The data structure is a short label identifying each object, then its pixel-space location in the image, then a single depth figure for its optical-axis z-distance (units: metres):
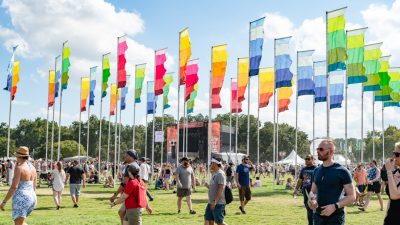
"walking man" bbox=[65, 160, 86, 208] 19.17
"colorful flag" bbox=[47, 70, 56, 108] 38.66
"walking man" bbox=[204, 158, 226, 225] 10.47
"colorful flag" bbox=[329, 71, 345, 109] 29.23
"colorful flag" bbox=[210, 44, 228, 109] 29.09
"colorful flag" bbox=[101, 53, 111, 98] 35.91
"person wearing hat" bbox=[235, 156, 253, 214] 17.30
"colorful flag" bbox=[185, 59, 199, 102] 31.67
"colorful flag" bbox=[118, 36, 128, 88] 33.29
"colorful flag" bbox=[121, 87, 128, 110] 39.53
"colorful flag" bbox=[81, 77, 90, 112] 39.62
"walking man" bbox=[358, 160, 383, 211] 18.78
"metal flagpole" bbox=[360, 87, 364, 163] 35.37
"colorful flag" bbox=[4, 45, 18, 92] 35.59
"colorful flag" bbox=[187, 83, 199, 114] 34.62
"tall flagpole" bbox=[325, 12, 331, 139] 21.68
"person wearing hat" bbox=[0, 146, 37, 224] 8.98
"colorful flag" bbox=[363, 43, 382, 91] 28.59
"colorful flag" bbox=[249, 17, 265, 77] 28.14
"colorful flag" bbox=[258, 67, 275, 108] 32.03
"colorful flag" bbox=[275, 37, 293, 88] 29.02
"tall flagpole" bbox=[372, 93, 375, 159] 39.17
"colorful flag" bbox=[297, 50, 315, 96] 29.45
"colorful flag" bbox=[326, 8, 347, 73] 22.22
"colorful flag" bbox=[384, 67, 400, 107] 34.22
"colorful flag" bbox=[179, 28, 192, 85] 29.38
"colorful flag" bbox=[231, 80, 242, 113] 34.88
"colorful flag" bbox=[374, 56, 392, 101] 32.91
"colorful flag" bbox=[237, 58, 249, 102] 32.03
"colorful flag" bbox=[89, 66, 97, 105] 38.22
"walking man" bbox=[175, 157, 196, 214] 17.05
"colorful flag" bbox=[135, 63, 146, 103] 35.45
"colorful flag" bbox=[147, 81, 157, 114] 38.16
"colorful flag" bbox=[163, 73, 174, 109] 37.34
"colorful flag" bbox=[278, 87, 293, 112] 33.16
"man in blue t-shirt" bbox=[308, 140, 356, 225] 6.19
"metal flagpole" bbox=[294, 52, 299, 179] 29.71
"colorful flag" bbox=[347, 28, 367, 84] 24.67
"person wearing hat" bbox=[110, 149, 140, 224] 9.95
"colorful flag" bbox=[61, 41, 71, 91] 35.12
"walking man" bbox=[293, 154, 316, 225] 11.30
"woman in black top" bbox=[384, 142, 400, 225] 6.12
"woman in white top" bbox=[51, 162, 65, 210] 18.38
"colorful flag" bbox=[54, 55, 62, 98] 37.28
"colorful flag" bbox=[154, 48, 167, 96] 32.31
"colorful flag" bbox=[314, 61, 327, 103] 30.00
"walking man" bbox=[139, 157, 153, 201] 21.30
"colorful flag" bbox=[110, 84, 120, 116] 40.81
